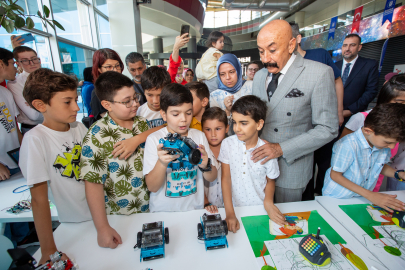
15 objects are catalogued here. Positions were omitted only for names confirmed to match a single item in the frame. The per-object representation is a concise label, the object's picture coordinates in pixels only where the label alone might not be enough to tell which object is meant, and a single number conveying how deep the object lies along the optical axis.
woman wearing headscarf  2.03
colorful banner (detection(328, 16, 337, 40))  7.20
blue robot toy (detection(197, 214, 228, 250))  0.96
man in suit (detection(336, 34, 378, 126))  2.79
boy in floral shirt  1.18
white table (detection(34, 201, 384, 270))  0.92
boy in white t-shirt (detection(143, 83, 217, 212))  1.24
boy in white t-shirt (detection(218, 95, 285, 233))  1.36
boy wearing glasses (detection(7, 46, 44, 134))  2.25
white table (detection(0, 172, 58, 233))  1.31
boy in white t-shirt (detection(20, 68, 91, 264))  1.10
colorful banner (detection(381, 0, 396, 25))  5.03
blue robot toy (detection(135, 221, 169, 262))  0.91
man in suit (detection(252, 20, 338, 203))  1.30
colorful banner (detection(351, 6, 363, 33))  6.12
